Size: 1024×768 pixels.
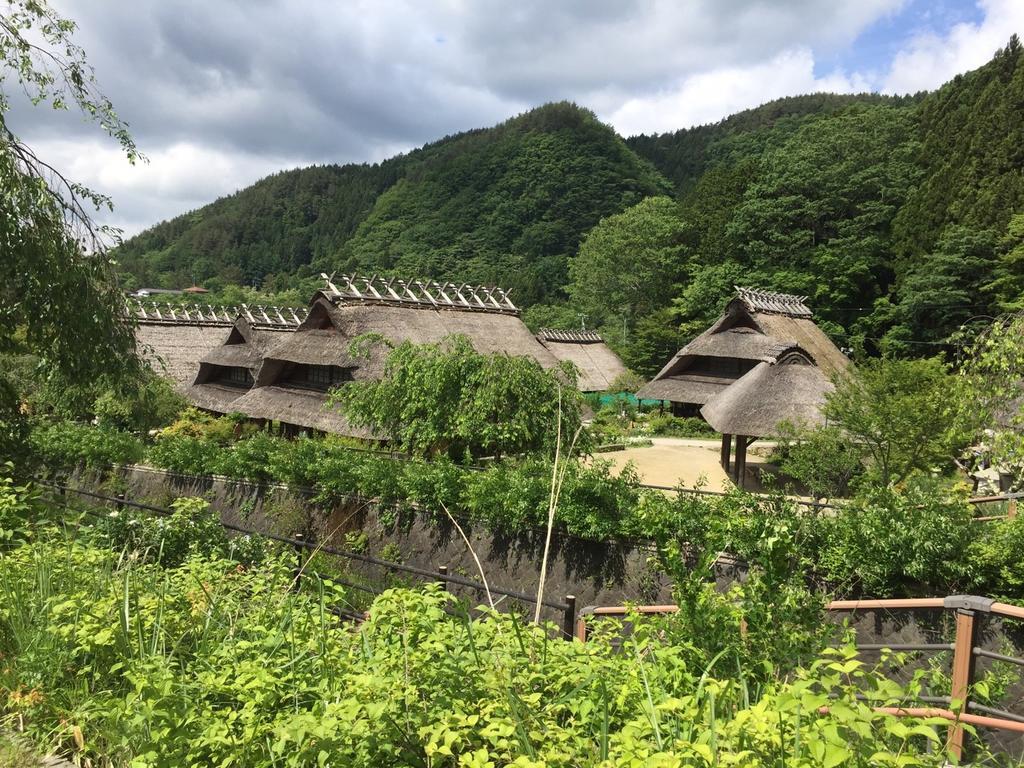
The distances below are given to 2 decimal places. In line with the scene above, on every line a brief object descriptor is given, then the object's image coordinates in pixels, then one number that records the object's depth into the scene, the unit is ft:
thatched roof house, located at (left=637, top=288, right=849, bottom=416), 83.15
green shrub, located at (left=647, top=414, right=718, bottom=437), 92.99
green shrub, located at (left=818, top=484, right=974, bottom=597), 21.62
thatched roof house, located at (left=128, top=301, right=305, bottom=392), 87.61
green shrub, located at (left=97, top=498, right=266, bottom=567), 18.02
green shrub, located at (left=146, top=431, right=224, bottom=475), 43.11
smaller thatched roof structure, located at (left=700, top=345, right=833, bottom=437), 55.88
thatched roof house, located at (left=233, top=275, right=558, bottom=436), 62.39
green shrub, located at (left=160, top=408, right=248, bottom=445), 68.23
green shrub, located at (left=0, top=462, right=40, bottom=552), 14.74
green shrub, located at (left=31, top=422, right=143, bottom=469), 45.14
